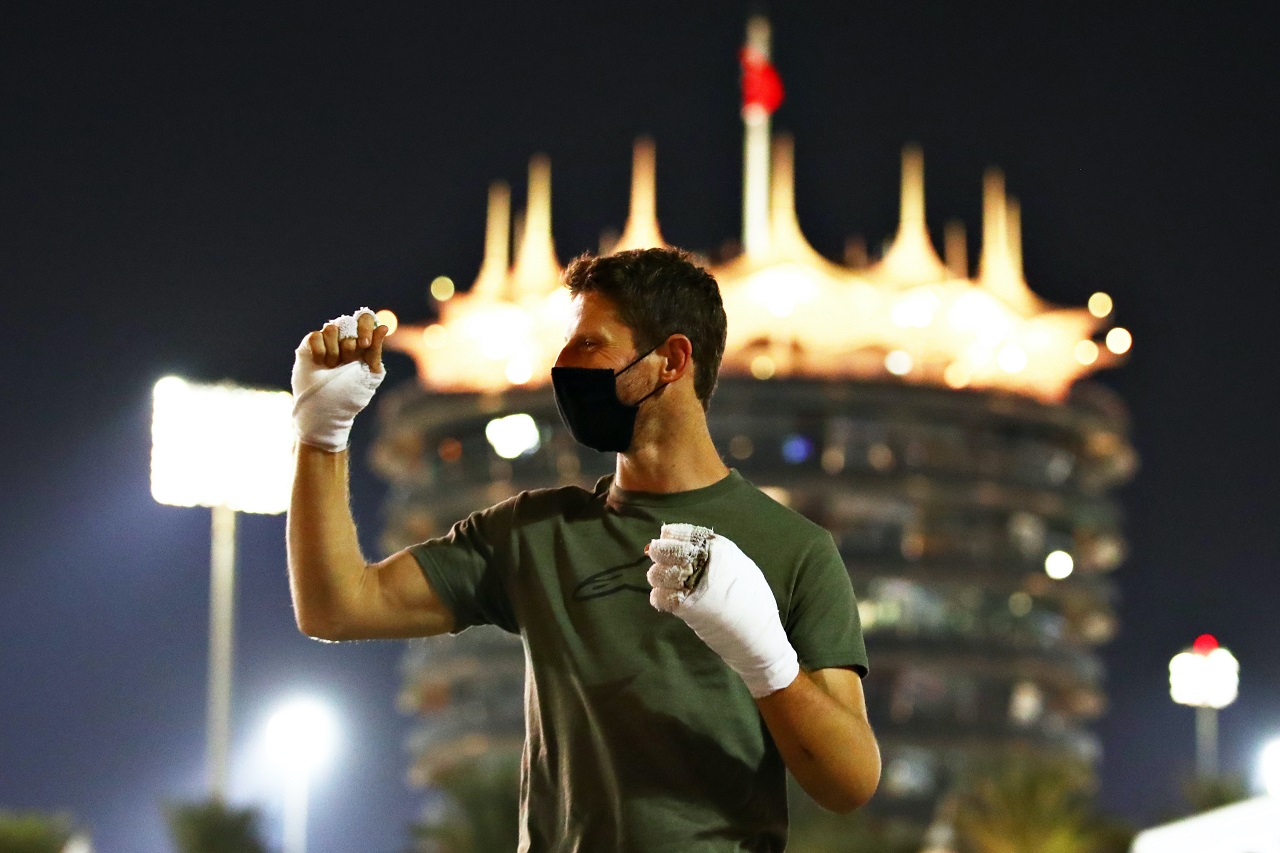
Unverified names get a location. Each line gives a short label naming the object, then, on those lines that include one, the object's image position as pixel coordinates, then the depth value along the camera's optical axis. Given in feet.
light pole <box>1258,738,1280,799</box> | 195.42
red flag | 333.21
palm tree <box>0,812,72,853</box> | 81.15
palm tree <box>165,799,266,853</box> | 104.73
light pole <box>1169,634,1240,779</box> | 237.86
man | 14.11
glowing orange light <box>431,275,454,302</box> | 320.50
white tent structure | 63.93
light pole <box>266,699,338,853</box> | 159.33
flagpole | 333.42
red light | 244.63
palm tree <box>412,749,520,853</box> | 123.34
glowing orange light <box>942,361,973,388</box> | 312.29
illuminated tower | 301.63
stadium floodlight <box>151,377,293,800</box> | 147.54
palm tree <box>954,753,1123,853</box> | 132.87
